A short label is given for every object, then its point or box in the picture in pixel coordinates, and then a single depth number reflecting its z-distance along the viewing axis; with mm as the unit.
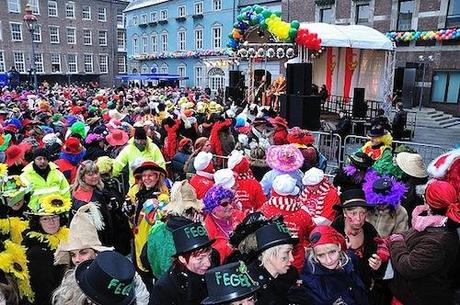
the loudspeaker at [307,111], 8852
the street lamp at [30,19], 16366
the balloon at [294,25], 14327
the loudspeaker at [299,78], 9289
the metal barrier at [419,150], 10086
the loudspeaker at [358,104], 15633
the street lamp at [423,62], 20600
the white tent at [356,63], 15727
